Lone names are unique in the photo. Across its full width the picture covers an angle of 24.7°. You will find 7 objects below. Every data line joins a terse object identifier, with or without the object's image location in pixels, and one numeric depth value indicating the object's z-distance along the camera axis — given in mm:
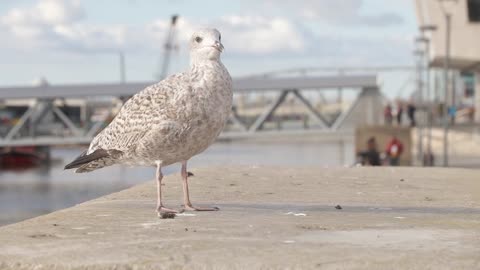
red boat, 107312
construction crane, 146500
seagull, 7848
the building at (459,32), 63281
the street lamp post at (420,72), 53359
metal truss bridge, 60906
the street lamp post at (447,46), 35750
